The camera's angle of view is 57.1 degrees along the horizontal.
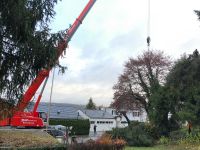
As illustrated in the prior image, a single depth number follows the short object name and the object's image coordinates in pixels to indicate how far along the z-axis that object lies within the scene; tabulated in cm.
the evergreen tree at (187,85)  1372
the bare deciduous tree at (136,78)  2653
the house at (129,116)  2804
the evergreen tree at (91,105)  5751
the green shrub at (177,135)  1504
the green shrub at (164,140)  1536
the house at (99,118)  4387
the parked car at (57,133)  1469
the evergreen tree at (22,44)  456
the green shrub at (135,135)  1519
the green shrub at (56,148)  932
